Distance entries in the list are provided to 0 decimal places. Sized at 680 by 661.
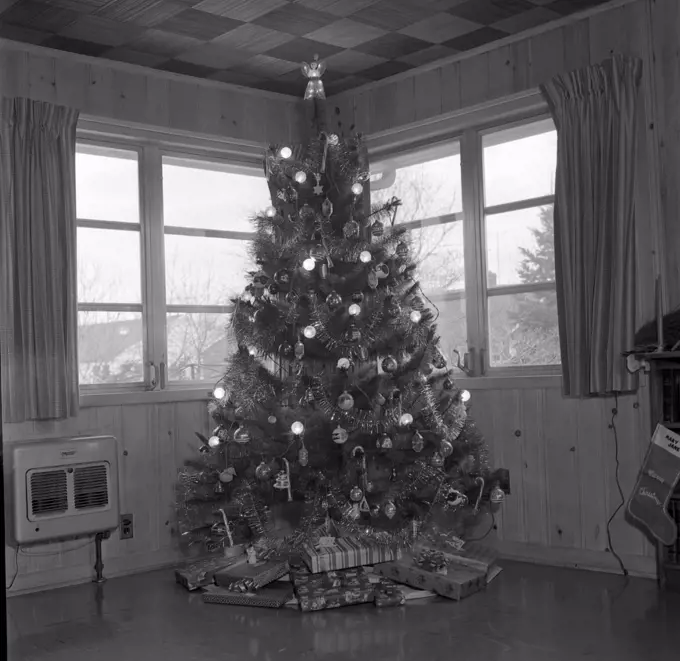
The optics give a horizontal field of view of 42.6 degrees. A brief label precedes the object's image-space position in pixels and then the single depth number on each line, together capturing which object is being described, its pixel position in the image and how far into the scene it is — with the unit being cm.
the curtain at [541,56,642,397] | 349
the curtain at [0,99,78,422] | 368
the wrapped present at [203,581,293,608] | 325
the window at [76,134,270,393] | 409
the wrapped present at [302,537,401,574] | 344
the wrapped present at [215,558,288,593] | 339
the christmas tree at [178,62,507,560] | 352
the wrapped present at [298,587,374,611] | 318
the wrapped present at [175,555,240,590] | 359
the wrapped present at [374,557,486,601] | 328
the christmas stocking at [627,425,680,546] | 313
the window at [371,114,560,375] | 395
